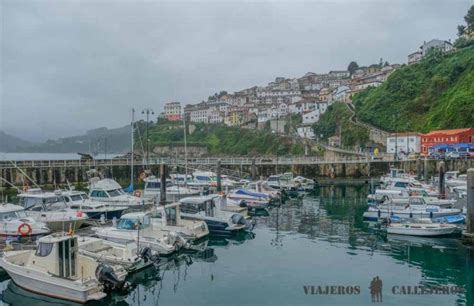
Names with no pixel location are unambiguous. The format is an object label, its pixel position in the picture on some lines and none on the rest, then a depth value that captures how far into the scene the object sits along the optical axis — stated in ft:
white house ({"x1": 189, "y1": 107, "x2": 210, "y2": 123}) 642.63
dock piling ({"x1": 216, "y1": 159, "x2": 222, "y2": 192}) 161.27
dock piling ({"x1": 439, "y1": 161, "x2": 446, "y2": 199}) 146.16
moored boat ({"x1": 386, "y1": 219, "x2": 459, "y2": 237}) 100.12
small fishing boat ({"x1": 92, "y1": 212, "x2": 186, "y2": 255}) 83.05
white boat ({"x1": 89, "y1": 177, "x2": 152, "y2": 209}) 122.72
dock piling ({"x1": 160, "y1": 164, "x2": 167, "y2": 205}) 134.21
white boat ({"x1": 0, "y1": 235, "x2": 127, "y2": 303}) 59.82
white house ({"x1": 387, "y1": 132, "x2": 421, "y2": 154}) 279.08
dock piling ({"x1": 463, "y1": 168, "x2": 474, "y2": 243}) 88.66
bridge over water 206.59
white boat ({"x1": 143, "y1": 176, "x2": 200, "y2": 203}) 138.21
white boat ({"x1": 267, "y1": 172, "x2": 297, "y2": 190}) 191.01
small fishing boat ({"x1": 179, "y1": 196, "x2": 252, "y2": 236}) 104.42
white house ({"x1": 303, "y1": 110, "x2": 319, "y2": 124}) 461.37
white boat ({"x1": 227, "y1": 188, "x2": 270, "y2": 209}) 147.02
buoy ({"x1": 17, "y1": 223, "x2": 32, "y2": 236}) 85.30
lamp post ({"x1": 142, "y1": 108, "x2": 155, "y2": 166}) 195.03
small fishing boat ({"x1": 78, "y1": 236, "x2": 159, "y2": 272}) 71.51
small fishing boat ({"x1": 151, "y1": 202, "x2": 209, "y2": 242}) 93.76
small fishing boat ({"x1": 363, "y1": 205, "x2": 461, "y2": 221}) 112.27
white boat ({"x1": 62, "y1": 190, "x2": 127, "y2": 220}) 110.32
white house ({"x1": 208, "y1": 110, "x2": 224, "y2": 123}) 613.44
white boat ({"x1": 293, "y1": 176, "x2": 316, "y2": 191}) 198.47
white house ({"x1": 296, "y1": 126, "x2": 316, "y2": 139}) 427.74
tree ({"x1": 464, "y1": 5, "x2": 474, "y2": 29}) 456.45
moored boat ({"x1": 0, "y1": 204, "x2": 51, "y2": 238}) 85.71
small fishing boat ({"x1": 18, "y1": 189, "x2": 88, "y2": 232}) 96.68
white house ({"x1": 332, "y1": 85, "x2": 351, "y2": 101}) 483.92
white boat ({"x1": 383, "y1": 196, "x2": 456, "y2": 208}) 121.19
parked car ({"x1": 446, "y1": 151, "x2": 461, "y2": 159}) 233.47
